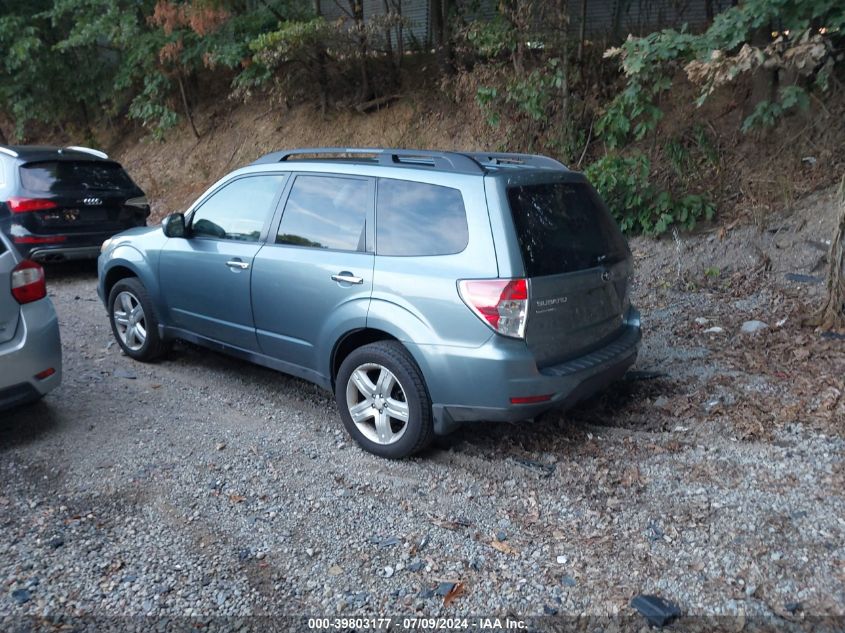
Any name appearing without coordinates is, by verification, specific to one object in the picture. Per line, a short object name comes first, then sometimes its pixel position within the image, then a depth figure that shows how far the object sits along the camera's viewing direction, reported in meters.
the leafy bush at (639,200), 8.48
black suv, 9.19
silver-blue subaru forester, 4.21
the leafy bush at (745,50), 6.20
